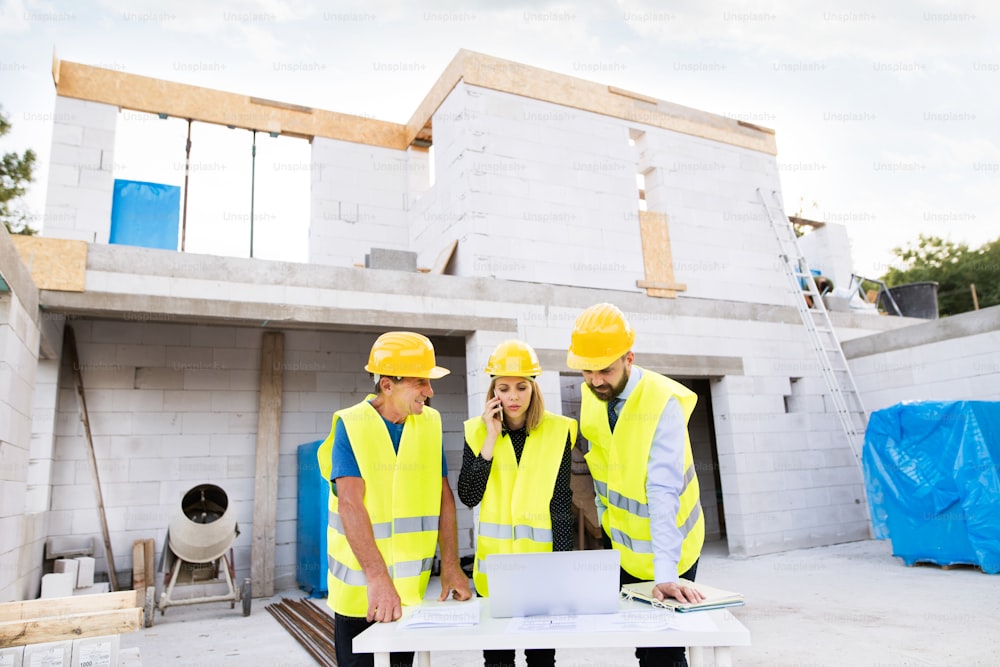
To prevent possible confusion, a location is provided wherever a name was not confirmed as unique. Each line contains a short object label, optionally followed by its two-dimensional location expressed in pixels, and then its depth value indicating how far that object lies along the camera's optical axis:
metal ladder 8.48
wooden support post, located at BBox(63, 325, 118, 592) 6.13
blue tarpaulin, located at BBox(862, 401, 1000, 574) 5.80
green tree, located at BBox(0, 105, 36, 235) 12.12
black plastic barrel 10.96
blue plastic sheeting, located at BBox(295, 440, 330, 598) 6.18
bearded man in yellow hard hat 2.19
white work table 1.66
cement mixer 5.62
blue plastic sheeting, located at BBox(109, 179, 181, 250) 7.04
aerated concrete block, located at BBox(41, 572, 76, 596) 5.16
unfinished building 5.95
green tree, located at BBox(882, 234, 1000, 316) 19.17
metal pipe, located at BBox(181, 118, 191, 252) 8.02
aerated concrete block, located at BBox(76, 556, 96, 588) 5.65
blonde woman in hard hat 2.31
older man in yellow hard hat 2.06
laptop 1.86
